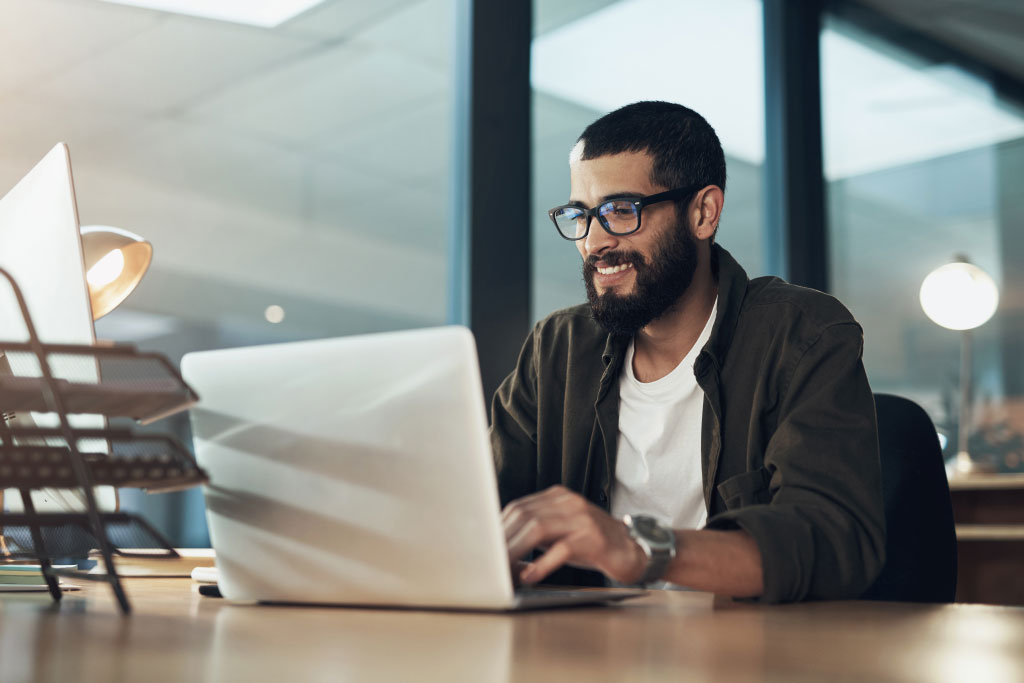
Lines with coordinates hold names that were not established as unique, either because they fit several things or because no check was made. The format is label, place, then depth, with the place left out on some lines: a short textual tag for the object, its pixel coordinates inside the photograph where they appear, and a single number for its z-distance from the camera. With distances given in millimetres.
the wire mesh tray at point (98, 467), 710
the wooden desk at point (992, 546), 3004
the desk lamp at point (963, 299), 3623
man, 1045
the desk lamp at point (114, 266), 1318
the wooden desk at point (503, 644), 522
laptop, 732
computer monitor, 850
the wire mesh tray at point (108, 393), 710
